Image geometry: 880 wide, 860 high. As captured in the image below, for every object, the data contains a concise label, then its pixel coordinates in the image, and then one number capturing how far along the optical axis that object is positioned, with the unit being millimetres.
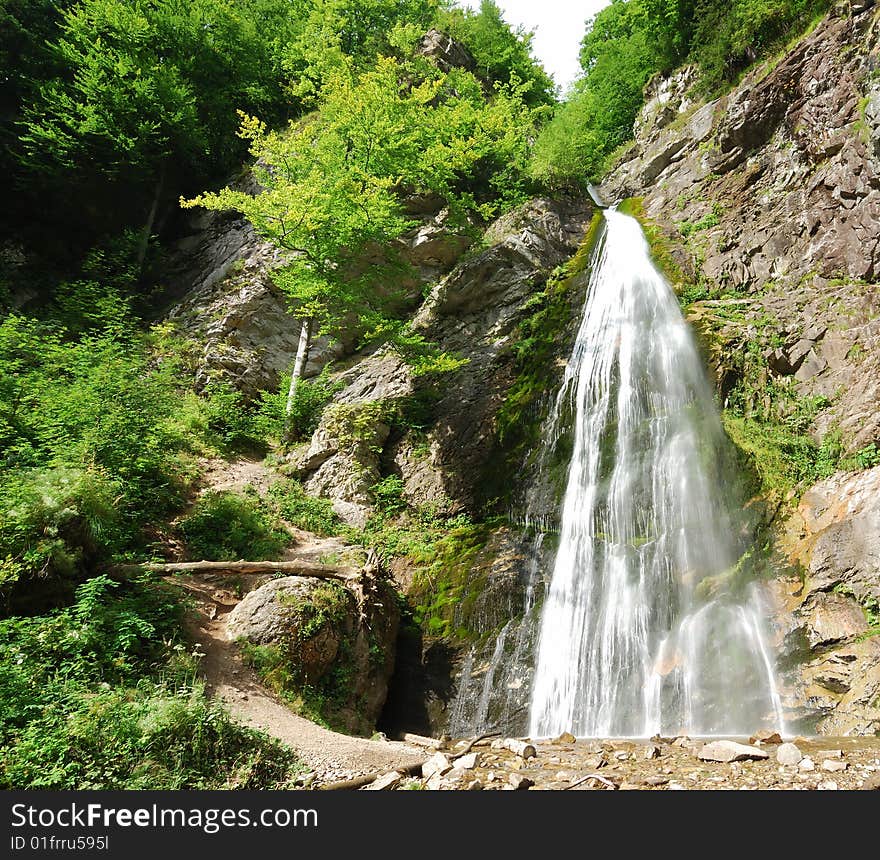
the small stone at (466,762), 4816
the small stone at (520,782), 4281
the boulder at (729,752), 4797
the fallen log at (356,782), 4168
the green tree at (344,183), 12289
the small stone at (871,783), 3973
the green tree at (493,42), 25859
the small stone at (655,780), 4247
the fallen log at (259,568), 6629
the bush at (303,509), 10539
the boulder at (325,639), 6438
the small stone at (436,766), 4680
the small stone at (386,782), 4188
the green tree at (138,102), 16156
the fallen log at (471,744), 5691
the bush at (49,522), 5000
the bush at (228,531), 8297
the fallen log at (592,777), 4145
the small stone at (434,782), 4277
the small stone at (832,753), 4698
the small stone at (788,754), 4597
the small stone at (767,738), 5395
